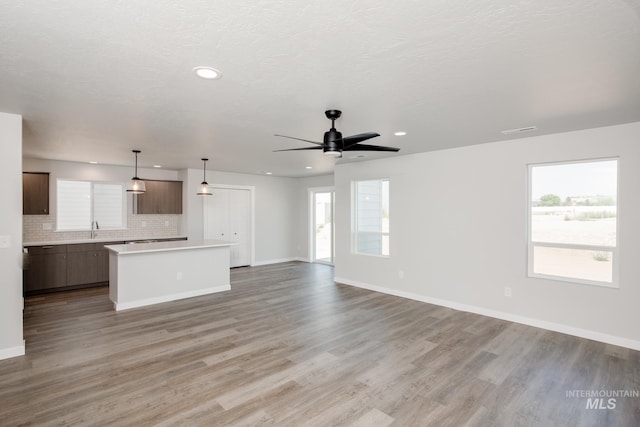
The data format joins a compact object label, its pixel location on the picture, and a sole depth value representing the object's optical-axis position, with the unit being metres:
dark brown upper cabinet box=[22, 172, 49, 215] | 5.79
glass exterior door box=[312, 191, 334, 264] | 8.81
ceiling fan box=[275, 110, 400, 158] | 2.95
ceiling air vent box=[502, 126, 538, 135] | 3.71
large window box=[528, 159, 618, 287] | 3.71
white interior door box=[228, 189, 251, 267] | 8.16
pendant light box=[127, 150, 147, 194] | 5.15
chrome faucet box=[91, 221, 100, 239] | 6.55
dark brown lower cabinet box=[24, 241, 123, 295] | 5.56
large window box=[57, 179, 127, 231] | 6.30
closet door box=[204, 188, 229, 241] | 7.70
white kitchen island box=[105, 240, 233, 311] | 4.82
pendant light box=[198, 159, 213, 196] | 5.95
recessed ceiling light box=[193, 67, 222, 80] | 2.20
